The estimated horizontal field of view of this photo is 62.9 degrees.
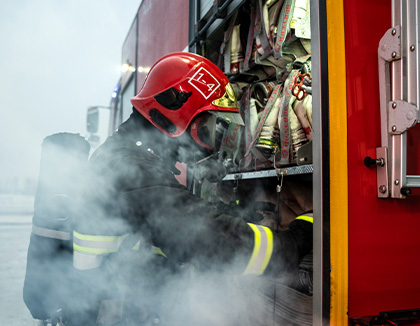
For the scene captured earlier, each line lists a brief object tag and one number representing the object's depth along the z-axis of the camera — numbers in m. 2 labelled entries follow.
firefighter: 1.29
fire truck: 1.06
